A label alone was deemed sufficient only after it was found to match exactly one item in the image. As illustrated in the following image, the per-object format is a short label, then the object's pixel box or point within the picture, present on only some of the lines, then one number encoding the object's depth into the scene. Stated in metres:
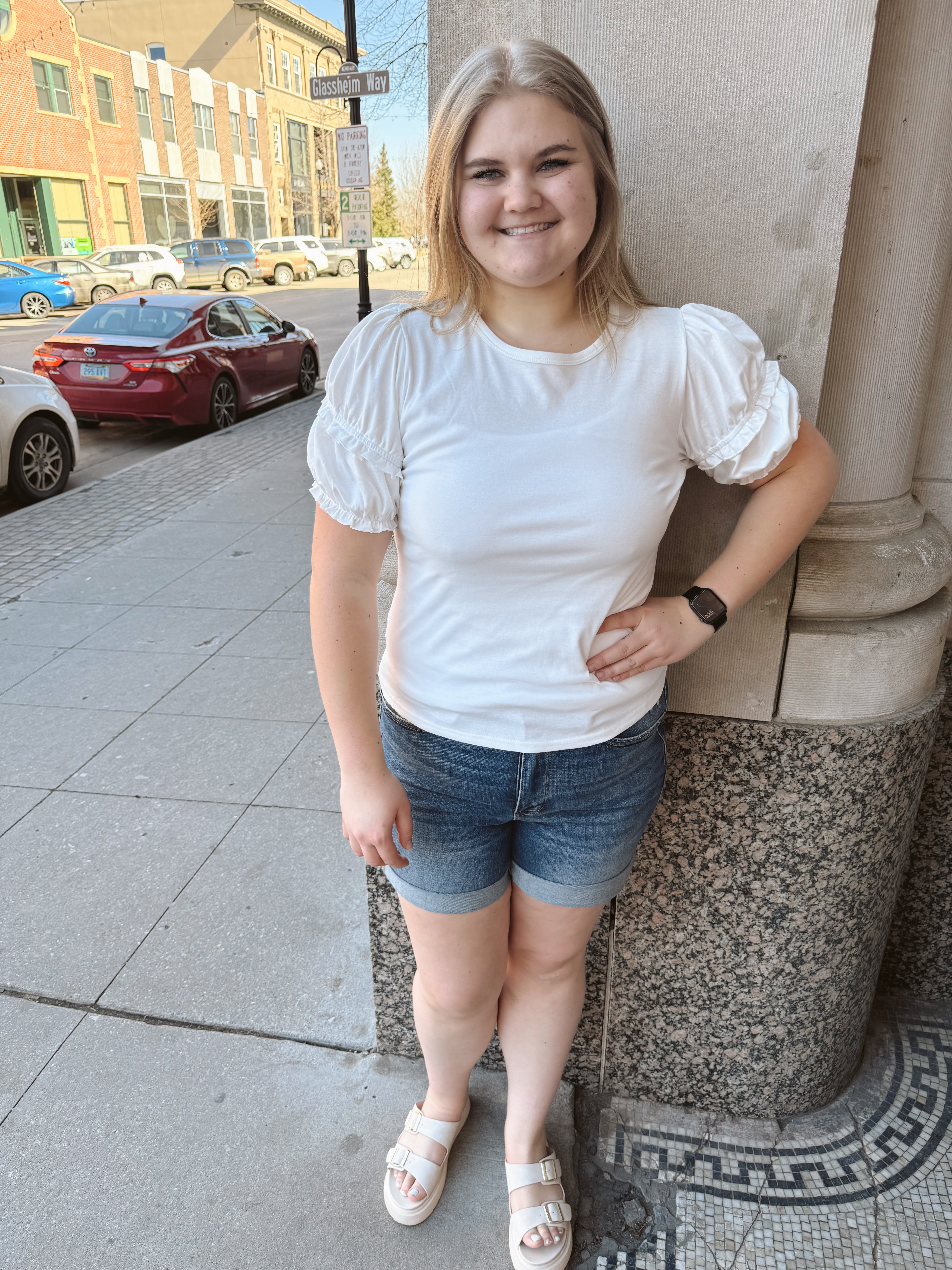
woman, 1.37
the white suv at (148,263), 29.55
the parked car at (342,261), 43.34
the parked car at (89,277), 27.62
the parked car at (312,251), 38.69
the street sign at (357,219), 11.27
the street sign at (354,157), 10.45
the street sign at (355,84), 9.45
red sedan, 10.52
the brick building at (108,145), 36.25
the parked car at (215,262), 32.53
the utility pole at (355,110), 9.47
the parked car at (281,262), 37.66
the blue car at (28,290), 25.36
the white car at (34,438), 7.82
